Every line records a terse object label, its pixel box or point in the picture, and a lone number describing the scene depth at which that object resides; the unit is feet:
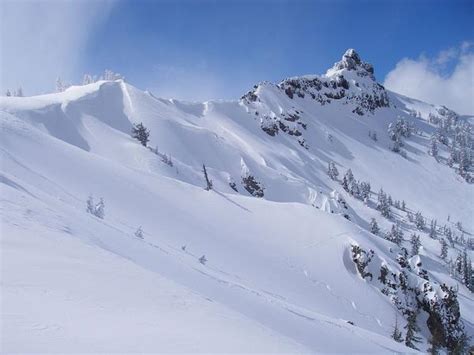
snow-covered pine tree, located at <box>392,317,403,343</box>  101.97
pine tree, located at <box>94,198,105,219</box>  80.34
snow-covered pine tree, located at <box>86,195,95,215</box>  79.74
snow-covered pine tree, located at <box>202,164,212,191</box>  152.03
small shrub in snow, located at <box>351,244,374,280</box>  131.55
